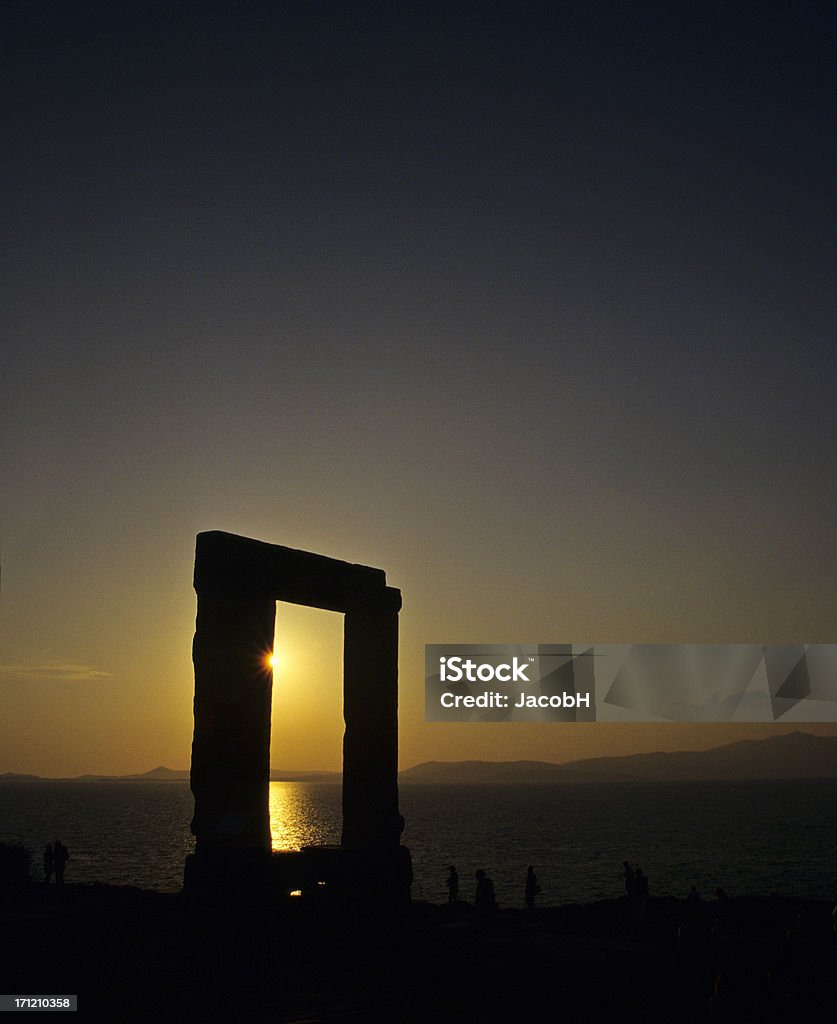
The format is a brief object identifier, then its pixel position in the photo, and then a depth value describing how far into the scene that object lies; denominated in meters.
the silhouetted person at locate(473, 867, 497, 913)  20.52
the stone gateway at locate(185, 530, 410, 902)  16.58
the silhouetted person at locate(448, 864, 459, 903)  25.83
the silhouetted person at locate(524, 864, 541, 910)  22.61
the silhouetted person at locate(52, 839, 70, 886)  22.89
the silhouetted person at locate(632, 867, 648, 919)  18.83
